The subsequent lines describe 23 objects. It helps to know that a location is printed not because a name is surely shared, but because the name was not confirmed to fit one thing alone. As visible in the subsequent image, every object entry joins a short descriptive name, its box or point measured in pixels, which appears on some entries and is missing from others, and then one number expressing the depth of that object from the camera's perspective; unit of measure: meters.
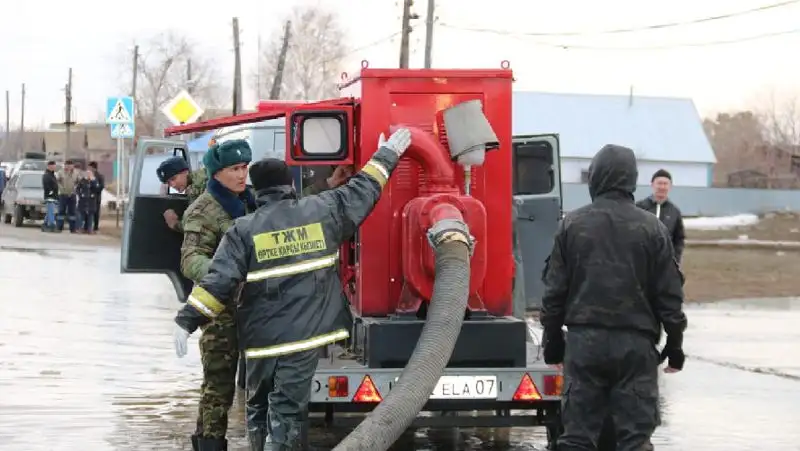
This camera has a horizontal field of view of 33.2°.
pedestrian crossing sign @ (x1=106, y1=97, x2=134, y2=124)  27.80
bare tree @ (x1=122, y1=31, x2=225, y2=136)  90.62
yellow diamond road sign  22.08
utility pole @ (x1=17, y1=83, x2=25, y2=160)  132.12
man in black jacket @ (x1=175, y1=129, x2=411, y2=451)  6.85
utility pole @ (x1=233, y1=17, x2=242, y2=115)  47.28
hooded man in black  6.35
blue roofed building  76.06
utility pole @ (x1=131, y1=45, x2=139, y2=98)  82.25
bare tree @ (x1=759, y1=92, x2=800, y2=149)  111.69
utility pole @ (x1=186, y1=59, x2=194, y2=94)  82.69
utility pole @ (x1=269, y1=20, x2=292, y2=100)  51.50
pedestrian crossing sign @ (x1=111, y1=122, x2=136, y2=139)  27.88
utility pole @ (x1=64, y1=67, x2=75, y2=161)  75.61
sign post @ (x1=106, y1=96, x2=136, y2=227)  27.81
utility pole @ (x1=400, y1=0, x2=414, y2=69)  42.66
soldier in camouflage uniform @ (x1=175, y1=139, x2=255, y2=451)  8.15
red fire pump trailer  7.86
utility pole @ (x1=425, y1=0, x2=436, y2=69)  42.44
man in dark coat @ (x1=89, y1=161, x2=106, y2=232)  34.49
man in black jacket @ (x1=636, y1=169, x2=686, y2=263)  11.78
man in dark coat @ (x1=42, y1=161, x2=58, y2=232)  34.97
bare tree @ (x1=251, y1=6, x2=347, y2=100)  77.19
